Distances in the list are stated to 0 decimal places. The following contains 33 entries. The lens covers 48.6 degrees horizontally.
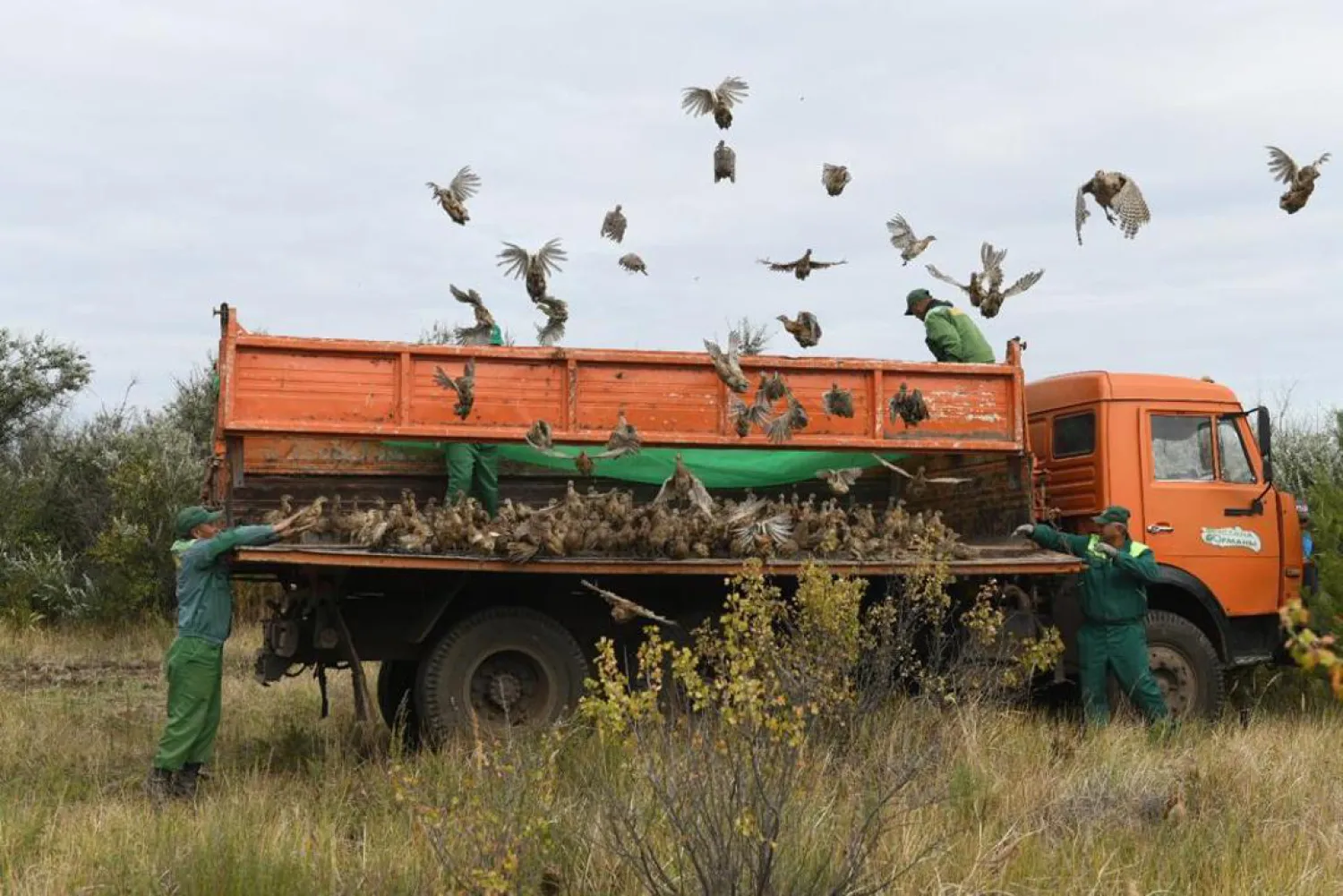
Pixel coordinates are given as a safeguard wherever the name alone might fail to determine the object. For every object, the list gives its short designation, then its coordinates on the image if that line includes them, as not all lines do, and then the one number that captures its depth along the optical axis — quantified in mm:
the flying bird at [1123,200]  10867
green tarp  10734
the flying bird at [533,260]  10586
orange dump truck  9180
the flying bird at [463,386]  9367
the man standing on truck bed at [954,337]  11375
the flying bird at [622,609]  8741
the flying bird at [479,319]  10477
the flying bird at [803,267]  11477
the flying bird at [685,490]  9406
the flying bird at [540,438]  9352
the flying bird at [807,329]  11047
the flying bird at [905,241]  11469
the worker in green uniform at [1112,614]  10172
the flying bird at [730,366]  9719
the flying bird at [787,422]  9914
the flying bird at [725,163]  11148
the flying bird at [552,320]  10117
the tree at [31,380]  21891
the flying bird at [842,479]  9746
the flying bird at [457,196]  10898
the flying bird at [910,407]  10180
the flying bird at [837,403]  10055
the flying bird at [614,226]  11383
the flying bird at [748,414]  9844
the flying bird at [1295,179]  10656
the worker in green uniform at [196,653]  8617
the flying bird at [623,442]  9430
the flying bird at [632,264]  11172
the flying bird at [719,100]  11047
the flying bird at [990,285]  11047
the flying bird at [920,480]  10266
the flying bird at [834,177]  11641
